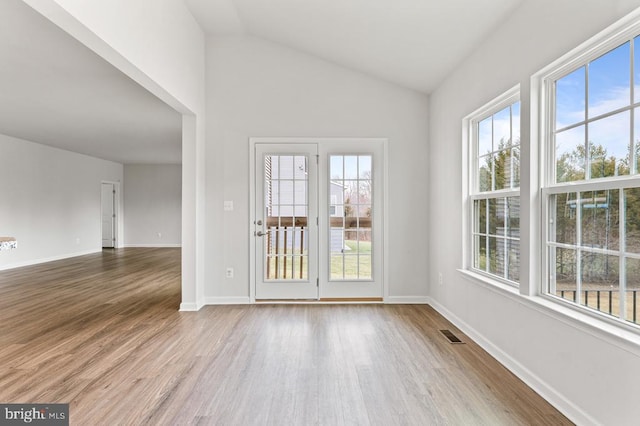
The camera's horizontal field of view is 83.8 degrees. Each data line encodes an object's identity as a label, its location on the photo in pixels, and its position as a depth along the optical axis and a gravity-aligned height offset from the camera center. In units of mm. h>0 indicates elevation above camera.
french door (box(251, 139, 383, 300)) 4480 -132
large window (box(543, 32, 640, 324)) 1774 +178
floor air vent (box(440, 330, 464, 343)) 3180 -1164
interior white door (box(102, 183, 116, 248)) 10906 -167
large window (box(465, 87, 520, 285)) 2803 +201
